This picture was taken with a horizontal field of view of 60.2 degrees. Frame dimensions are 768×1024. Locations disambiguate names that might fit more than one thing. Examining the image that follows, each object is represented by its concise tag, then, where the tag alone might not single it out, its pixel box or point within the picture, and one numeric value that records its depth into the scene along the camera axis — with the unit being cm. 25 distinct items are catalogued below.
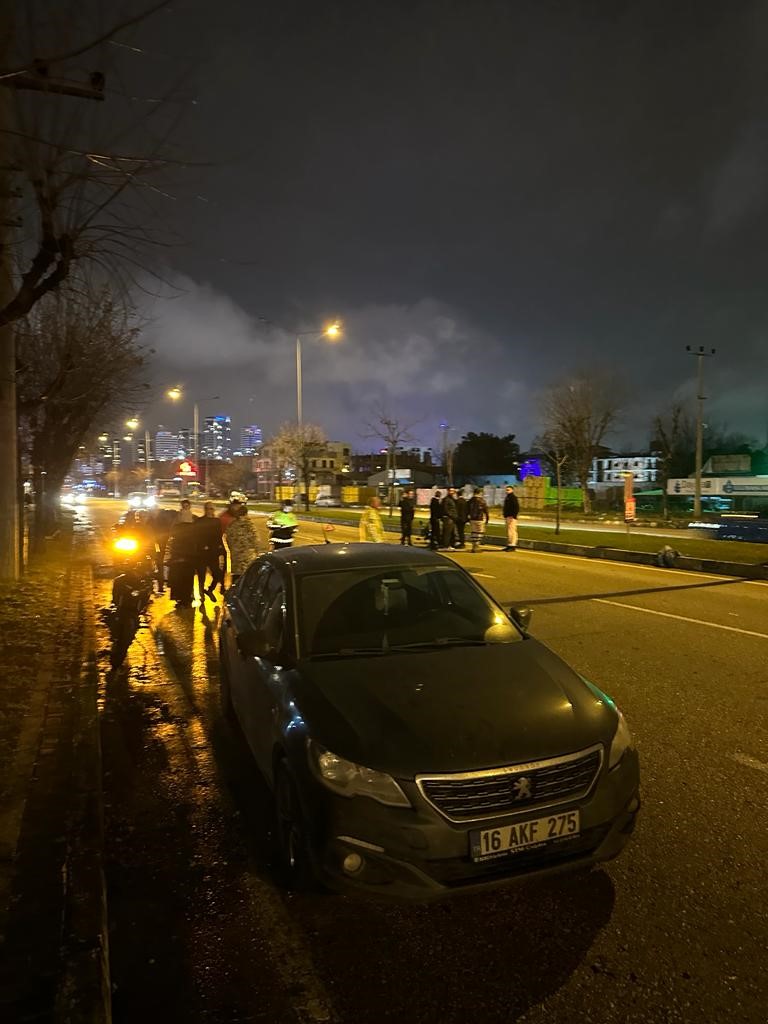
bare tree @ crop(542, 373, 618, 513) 5097
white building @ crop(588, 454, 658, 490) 8488
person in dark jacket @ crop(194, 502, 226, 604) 1041
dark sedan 261
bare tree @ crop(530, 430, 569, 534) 5234
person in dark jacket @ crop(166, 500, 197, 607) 1036
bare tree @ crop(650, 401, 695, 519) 5834
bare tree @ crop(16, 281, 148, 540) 1722
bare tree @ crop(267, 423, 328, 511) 6203
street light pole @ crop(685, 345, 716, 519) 3786
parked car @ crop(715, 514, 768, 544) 2188
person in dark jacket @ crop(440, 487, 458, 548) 1906
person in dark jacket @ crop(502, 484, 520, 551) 1888
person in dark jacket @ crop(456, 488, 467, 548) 1956
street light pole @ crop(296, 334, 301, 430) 3541
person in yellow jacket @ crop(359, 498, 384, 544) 1272
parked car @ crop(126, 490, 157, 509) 3997
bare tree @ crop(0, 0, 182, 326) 572
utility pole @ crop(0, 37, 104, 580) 1025
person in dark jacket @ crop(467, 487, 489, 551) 1880
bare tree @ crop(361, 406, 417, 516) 4809
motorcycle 824
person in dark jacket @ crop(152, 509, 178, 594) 1363
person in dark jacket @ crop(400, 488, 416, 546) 1986
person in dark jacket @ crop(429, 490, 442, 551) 1906
